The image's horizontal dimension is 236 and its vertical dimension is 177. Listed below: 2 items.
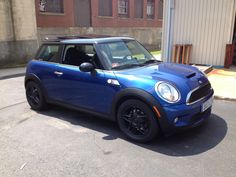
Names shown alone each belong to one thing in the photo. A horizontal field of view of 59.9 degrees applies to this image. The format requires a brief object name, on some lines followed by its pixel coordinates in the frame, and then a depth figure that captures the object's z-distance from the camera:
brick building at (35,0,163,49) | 12.97
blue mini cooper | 2.97
